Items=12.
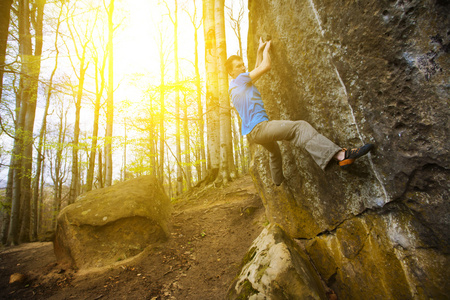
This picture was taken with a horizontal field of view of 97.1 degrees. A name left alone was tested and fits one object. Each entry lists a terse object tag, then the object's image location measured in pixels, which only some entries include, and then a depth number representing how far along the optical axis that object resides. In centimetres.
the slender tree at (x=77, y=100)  1258
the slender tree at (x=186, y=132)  1438
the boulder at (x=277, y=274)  204
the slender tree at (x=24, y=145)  855
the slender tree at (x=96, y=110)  1222
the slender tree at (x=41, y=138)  1215
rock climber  220
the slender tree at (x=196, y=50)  1719
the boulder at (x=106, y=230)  414
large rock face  172
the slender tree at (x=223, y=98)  818
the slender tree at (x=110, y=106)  1234
